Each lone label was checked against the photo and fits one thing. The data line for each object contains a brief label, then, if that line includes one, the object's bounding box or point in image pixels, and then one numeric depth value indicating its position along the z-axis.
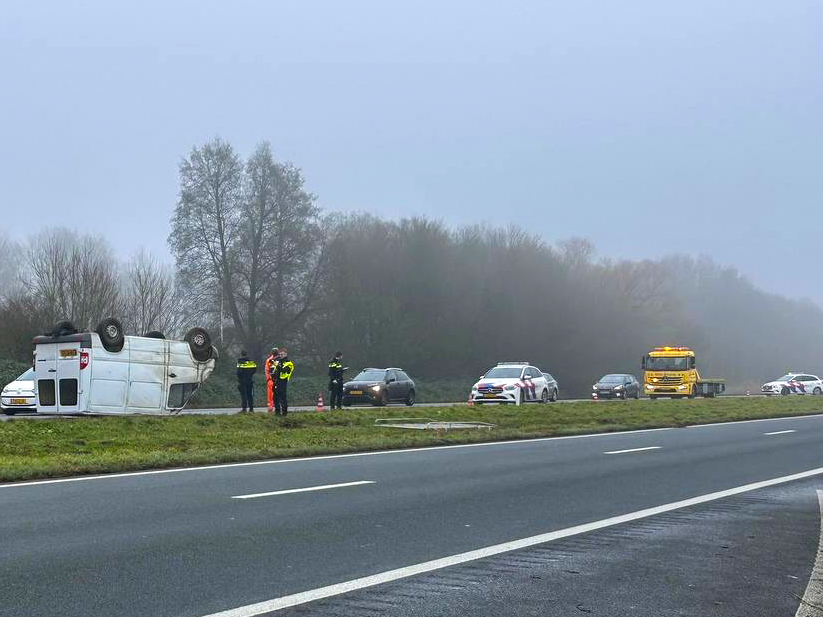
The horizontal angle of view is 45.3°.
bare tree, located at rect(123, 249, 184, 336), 45.40
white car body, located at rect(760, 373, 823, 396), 61.53
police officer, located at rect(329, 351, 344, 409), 30.54
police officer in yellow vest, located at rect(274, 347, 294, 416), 25.64
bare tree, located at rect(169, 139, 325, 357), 54.19
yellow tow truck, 50.81
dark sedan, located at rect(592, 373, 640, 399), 51.78
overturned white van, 23.31
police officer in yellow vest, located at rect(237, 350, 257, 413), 27.50
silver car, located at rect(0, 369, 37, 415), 28.40
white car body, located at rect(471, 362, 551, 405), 36.28
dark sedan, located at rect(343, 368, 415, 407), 35.91
